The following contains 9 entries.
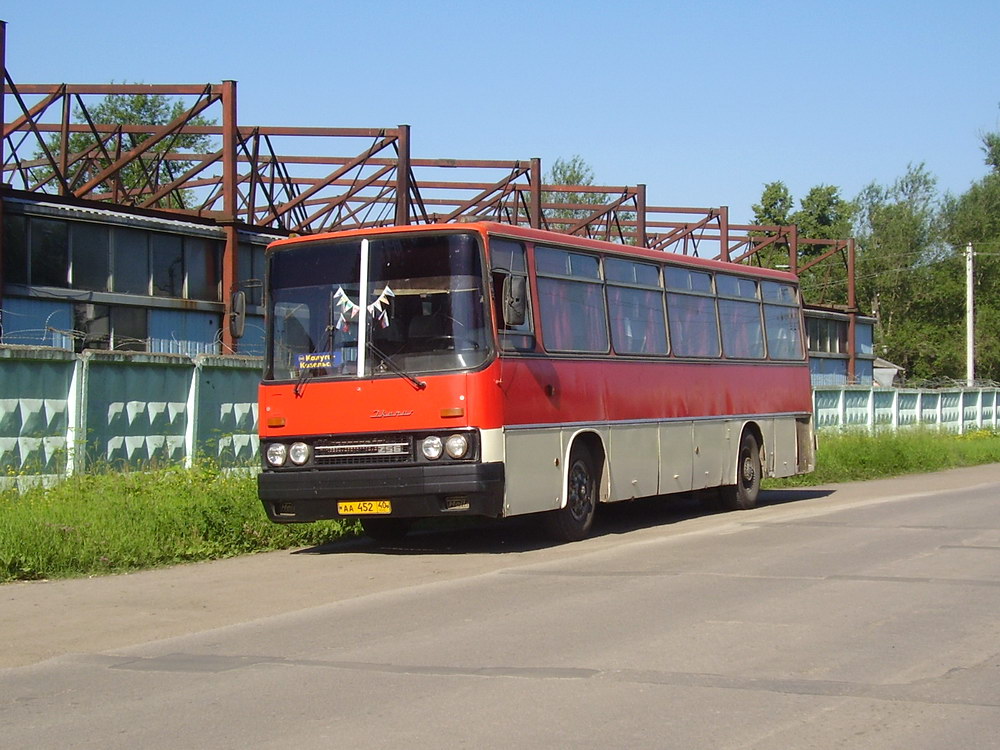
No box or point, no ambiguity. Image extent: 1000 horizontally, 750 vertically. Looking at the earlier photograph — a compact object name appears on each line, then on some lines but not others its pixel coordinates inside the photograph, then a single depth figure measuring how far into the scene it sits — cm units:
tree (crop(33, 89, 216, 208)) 8025
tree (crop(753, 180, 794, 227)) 9850
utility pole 5000
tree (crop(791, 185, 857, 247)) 9688
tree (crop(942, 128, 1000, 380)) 8225
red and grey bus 1270
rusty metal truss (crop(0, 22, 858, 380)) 3350
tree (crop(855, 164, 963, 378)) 8406
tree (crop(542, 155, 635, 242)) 9729
